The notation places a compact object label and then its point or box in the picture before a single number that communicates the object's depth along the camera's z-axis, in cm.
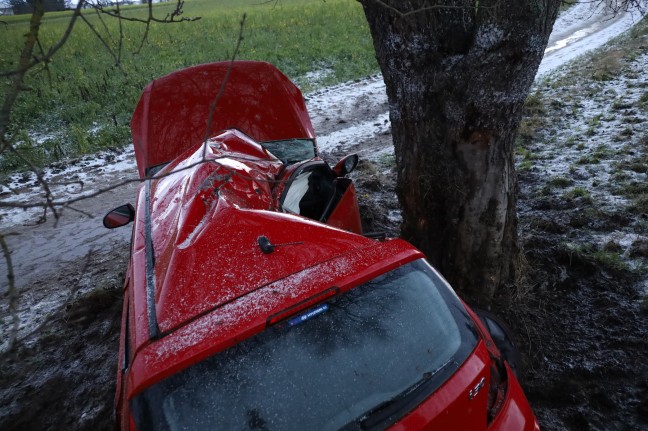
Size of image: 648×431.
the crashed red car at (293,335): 174
